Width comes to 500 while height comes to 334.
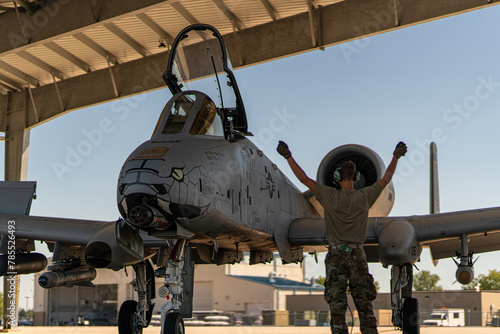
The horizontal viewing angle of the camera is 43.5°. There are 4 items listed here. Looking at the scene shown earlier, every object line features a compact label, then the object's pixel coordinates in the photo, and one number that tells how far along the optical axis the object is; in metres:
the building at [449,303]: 33.75
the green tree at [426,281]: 102.44
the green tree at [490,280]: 77.12
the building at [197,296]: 47.69
